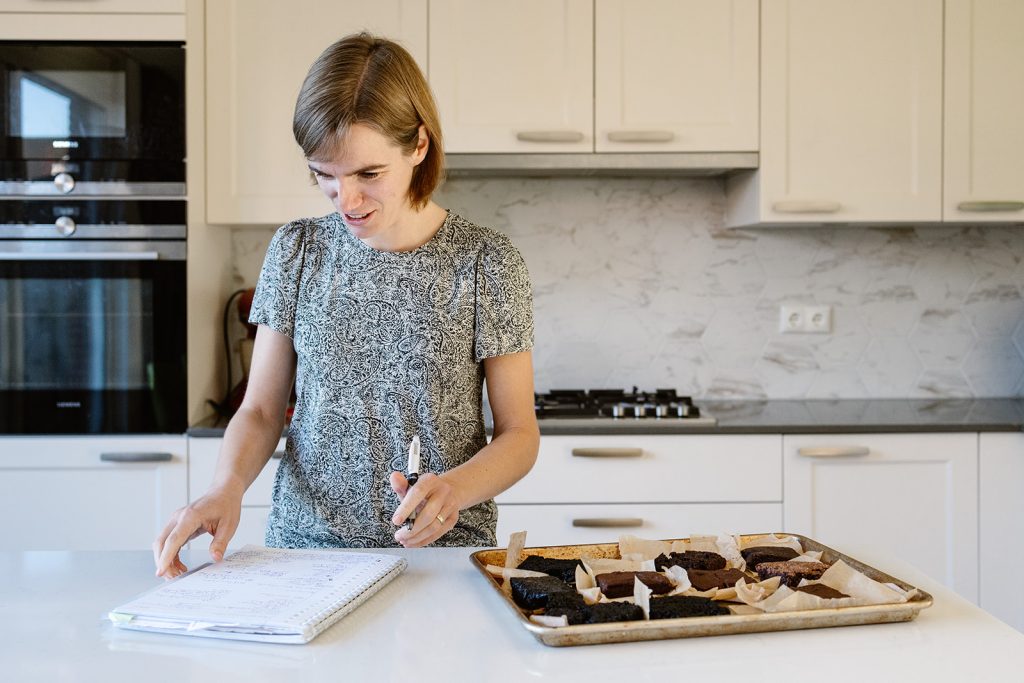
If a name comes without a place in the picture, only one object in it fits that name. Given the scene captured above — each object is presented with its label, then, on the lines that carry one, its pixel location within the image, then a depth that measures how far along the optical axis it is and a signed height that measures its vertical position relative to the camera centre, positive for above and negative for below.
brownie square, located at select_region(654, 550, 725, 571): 1.24 -0.28
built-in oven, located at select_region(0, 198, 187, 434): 2.60 +0.02
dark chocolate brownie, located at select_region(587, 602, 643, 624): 1.05 -0.29
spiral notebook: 1.06 -0.30
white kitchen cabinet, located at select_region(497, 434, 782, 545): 2.60 -0.41
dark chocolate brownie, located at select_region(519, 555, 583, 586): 1.21 -0.29
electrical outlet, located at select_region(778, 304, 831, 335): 3.17 +0.01
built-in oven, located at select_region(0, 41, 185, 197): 2.60 +0.50
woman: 1.53 -0.05
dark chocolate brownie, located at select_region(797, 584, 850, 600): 1.11 -0.29
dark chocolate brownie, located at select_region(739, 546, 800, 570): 1.26 -0.28
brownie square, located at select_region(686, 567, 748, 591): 1.16 -0.28
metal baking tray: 1.02 -0.30
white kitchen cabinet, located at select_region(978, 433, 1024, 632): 2.66 -0.51
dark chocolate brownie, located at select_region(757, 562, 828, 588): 1.19 -0.28
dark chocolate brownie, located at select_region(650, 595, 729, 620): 1.06 -0.29
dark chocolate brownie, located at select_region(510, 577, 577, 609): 1.12 -0.29
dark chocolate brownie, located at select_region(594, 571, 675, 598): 1.14 -0.29
